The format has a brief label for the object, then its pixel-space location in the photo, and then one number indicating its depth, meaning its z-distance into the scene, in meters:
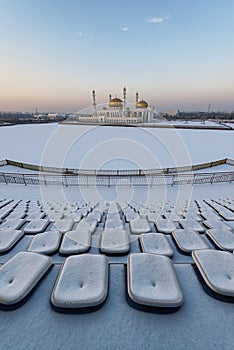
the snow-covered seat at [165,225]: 2.89
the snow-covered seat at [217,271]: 1.28
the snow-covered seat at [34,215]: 3.98
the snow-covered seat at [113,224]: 3.22
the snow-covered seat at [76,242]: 2.03
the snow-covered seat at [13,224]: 3.01
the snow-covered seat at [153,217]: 3.77
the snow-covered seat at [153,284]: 1.18
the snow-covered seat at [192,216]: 3.91
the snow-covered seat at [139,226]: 2.88
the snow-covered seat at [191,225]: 2.90
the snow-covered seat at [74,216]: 3.93
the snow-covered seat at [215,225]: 2.96
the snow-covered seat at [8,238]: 2.12
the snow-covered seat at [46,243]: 2.04
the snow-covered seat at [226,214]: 3.90
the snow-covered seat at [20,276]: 1.21
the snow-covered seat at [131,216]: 4.04
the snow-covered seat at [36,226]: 2.88
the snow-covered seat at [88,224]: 3.05
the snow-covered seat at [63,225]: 2.96
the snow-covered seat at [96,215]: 4.15
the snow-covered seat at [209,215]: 3.99
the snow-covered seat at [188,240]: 2.05
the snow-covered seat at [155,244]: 1.96
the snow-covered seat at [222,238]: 2.11
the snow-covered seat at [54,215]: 3.77
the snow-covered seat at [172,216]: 3.82
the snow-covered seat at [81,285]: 1.18
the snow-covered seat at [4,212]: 4.14
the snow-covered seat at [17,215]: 4.05
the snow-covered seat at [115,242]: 2.03
